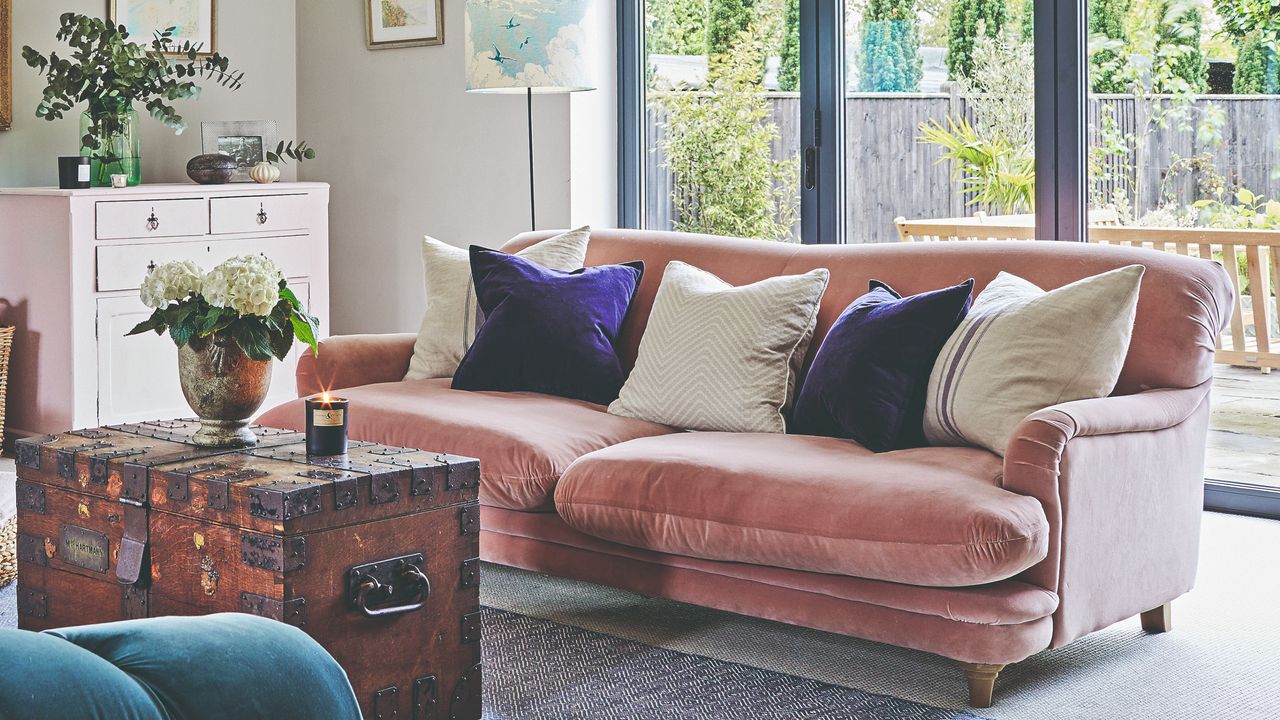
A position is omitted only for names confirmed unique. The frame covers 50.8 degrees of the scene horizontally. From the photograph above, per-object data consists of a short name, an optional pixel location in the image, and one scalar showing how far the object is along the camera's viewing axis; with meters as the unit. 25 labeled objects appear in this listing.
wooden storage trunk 2.25
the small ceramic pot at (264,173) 5.63
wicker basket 5.00
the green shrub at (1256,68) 3.79
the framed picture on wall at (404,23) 5.66
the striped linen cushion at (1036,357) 2.80
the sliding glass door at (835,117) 4.22
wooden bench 3.87
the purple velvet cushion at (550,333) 3.62
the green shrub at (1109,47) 4.01
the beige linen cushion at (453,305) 3.92
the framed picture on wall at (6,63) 5.30
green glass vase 5.25
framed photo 5.77
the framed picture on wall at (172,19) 5.73
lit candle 2.50
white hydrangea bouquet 2.51
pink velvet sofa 2.49
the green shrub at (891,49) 4.45
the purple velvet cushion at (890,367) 2.98
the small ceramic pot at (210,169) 5.55
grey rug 2.56
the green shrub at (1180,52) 3.93
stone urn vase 2.58
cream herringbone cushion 3.28
